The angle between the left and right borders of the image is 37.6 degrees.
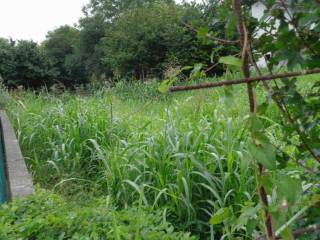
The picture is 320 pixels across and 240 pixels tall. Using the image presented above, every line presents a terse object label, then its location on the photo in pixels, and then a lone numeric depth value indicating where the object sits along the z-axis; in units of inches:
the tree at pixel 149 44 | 770.8
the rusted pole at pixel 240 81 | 35.9
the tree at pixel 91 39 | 1363.2
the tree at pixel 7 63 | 1002.5
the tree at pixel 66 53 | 1218.6
